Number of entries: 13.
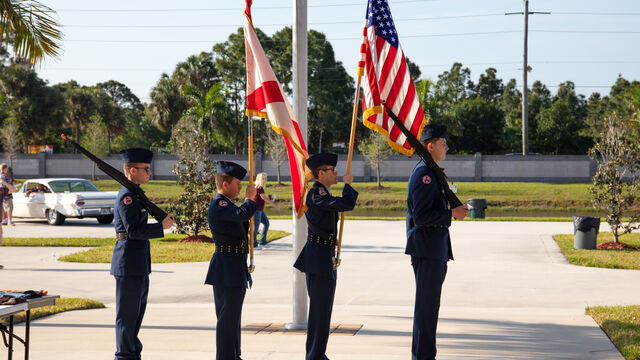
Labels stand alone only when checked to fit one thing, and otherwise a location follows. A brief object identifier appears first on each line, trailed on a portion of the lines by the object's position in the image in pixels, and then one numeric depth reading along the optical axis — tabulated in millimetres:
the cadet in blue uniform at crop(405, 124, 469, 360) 6539
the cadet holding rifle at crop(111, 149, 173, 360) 6434
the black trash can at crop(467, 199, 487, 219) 29469
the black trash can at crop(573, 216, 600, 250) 17219
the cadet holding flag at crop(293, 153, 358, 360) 6645
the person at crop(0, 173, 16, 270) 17406
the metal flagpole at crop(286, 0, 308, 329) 8570
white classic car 24000
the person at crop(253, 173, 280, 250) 15242
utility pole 50094
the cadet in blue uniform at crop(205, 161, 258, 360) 6379
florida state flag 7621
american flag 8219
